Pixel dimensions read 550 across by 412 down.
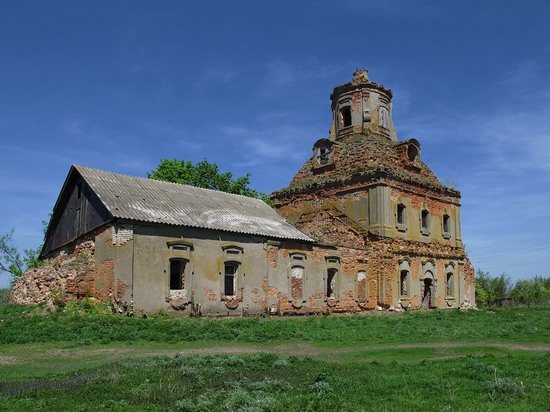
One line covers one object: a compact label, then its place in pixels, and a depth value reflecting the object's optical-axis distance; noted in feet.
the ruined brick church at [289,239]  67.56
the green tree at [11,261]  135.54
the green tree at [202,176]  128.77
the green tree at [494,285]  186.41
